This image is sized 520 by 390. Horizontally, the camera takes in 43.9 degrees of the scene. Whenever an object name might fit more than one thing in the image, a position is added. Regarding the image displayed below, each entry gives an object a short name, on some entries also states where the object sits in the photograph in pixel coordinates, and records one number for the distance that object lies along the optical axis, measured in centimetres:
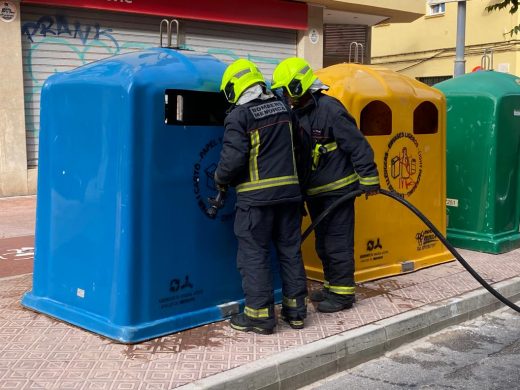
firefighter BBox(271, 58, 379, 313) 463
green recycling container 684
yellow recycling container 556
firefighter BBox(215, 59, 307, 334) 402
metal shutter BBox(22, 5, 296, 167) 1053
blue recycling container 393
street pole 1089
